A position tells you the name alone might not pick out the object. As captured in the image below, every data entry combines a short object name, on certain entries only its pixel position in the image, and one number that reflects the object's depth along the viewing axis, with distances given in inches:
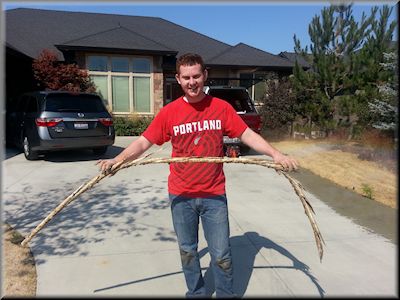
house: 626.5
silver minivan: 338.0
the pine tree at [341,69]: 487.5
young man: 106.0
